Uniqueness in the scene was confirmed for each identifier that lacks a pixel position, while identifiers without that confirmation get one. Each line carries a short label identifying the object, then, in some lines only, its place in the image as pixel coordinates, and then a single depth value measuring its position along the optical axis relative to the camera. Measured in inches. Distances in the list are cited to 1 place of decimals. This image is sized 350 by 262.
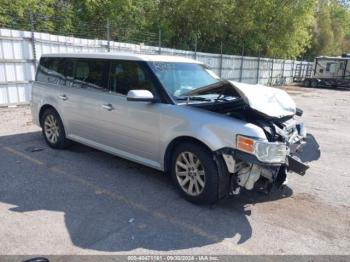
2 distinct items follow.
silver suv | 147.2
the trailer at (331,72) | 1040.7
